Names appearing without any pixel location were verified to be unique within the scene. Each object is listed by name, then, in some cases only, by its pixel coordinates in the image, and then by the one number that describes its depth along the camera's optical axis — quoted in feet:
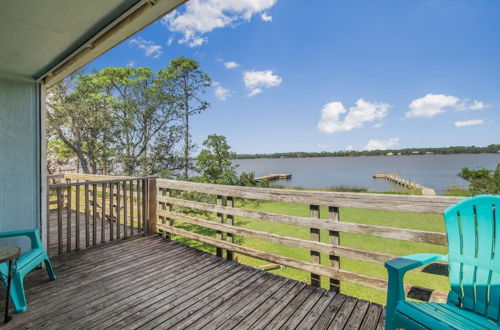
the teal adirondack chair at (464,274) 3.97
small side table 6.04
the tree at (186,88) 40.93
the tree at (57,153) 37.11
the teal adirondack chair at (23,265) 6.67
